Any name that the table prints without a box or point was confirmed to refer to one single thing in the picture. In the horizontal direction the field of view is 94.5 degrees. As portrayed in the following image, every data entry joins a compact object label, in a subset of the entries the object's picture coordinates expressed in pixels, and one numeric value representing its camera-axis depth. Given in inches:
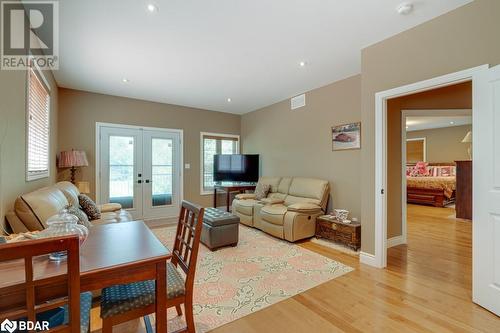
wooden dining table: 39.3
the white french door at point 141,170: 188.7
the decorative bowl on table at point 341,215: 144.5
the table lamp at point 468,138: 241.0
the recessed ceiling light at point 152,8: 82.6
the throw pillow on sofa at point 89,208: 122.3
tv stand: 218.4
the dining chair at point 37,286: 33.2
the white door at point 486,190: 75.7
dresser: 202.2
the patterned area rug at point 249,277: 78.9
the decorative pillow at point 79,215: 91.2
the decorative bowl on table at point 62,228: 48.6
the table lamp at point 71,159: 158.7
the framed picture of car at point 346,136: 147.8
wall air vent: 188.9
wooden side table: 130.2
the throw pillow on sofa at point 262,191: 196.9
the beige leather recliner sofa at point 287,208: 145.6
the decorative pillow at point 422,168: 318.7
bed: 254.1
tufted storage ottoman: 134.1
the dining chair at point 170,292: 51.8
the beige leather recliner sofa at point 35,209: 71.5
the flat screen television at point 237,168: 227.1
